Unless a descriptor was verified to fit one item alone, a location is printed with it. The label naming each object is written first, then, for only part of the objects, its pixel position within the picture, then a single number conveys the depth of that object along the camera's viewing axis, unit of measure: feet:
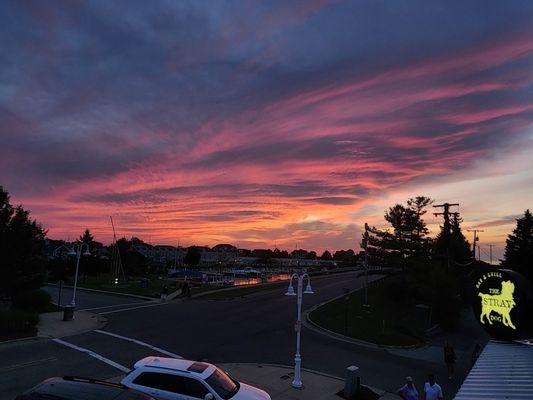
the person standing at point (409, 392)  41.93
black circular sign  27.02
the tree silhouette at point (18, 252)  91.61
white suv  36.50
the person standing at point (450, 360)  62.54
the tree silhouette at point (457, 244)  193.77
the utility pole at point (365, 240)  125.45
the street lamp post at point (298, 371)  50.24
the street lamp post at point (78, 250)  97.99
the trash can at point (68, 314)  87.45
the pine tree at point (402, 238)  163.73
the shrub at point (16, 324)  69.82
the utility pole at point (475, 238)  245.12
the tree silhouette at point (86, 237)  271.35
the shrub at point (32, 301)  94.32
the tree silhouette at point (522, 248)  140.87
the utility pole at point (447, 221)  157.64
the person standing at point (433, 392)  43.11
